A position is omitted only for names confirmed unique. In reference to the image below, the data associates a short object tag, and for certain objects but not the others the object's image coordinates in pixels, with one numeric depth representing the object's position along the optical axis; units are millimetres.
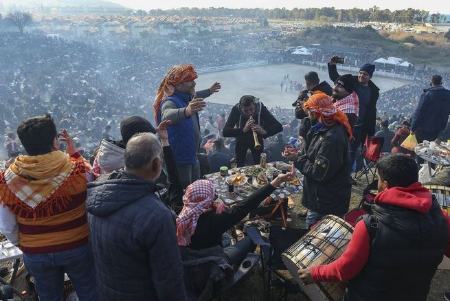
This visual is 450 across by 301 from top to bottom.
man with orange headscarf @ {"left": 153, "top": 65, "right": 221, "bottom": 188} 4680
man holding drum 2146
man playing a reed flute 5855
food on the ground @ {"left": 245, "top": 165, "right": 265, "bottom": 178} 5074
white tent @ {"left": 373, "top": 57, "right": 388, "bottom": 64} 31406
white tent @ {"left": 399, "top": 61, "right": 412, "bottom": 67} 30033
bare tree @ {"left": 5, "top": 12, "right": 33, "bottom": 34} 49972
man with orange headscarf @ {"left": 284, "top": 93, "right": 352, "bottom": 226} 3695
